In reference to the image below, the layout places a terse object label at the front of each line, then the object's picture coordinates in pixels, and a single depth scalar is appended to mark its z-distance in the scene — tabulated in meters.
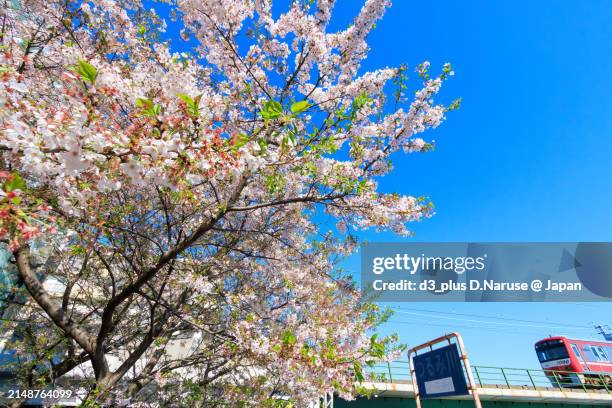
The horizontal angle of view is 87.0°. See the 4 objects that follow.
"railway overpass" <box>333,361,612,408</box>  14.89
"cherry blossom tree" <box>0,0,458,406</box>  2.13
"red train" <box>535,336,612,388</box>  18.33
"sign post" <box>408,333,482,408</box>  5.64
